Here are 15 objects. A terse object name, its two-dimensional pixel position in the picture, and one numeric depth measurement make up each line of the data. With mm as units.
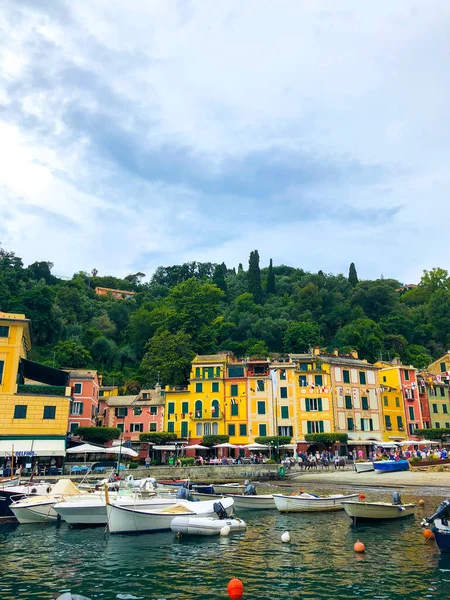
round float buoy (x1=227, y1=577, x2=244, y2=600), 13195
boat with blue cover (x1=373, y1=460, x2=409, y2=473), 43938
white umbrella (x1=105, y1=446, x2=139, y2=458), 45525
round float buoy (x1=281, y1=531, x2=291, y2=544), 19889
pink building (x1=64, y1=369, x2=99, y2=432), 61250
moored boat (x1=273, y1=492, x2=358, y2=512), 26875
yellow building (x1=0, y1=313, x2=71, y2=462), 46656
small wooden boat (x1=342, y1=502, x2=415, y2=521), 22875
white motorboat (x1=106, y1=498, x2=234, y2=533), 22156
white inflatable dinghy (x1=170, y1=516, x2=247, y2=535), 21594
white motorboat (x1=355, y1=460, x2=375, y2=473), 44844
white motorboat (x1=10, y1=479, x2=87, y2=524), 25734
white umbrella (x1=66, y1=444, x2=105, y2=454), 46062
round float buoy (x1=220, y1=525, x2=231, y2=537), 21734
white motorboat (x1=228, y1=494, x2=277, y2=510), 28891
